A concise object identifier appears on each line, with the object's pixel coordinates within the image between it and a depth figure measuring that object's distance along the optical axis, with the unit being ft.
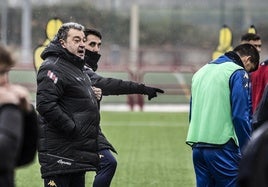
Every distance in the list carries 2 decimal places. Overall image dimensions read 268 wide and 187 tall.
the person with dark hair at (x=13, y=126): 37.45
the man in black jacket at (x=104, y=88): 62.64
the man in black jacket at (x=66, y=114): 54.54
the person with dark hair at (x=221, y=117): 54.03
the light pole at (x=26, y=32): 229.66
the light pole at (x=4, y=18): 229.66
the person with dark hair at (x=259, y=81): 72.25
